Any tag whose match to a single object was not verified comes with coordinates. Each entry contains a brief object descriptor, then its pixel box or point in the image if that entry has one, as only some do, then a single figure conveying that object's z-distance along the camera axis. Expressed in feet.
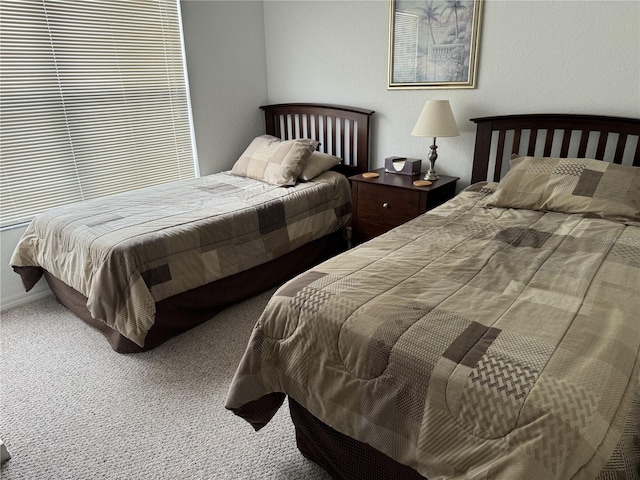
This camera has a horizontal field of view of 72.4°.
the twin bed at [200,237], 6.96
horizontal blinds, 8.50
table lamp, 8.70
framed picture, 8.73
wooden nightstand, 8.68
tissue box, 9.51
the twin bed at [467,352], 2.99
